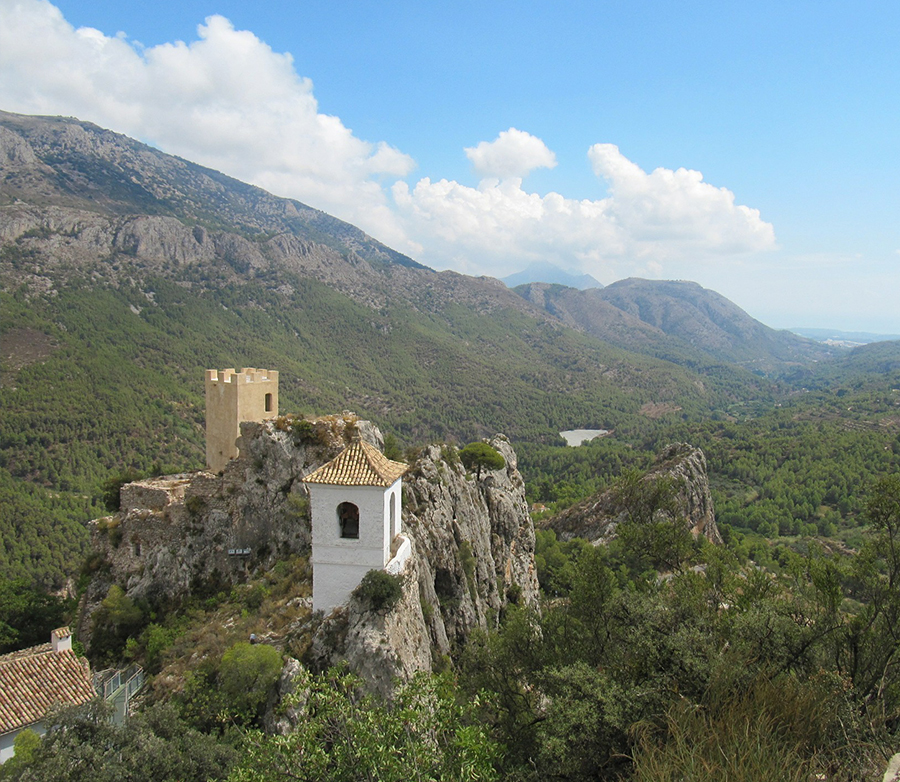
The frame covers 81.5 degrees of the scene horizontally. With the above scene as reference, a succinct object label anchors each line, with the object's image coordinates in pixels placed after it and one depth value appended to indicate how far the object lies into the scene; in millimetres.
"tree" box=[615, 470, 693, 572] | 18688
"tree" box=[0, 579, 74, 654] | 23359
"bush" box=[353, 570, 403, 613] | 14078
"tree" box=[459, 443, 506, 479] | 36406
